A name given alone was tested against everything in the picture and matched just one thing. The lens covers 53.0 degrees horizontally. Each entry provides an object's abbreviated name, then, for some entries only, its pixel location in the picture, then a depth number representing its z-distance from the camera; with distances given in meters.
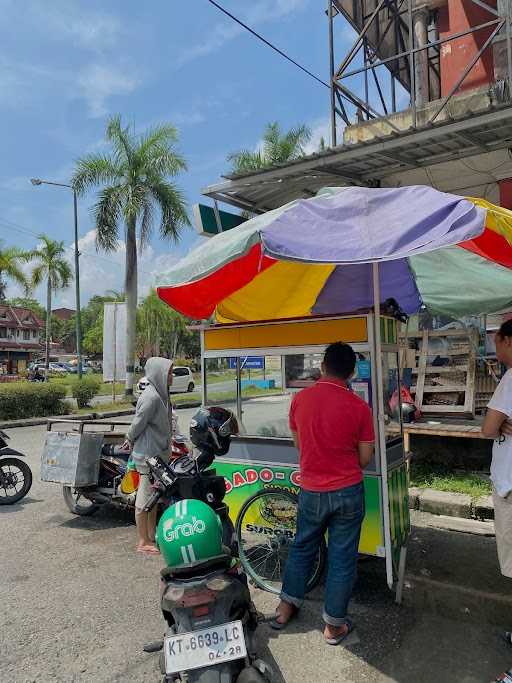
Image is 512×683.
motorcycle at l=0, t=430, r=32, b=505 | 6.27
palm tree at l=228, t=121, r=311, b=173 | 21.88
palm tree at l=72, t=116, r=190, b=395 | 18.67
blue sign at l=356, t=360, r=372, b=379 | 3.65
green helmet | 2.50
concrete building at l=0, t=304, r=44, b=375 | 52.19
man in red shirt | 3.03
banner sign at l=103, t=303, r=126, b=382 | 17.89
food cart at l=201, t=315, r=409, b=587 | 3.52
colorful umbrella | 2.58
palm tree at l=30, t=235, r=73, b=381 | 30.03
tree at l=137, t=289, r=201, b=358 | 46.81
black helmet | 3.67
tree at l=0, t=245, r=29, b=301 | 25.61
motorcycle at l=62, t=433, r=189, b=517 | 5.29
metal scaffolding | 7.00
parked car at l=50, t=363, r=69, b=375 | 51.62
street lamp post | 23.50
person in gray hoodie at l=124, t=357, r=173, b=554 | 4.56
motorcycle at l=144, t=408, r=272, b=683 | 2.25
